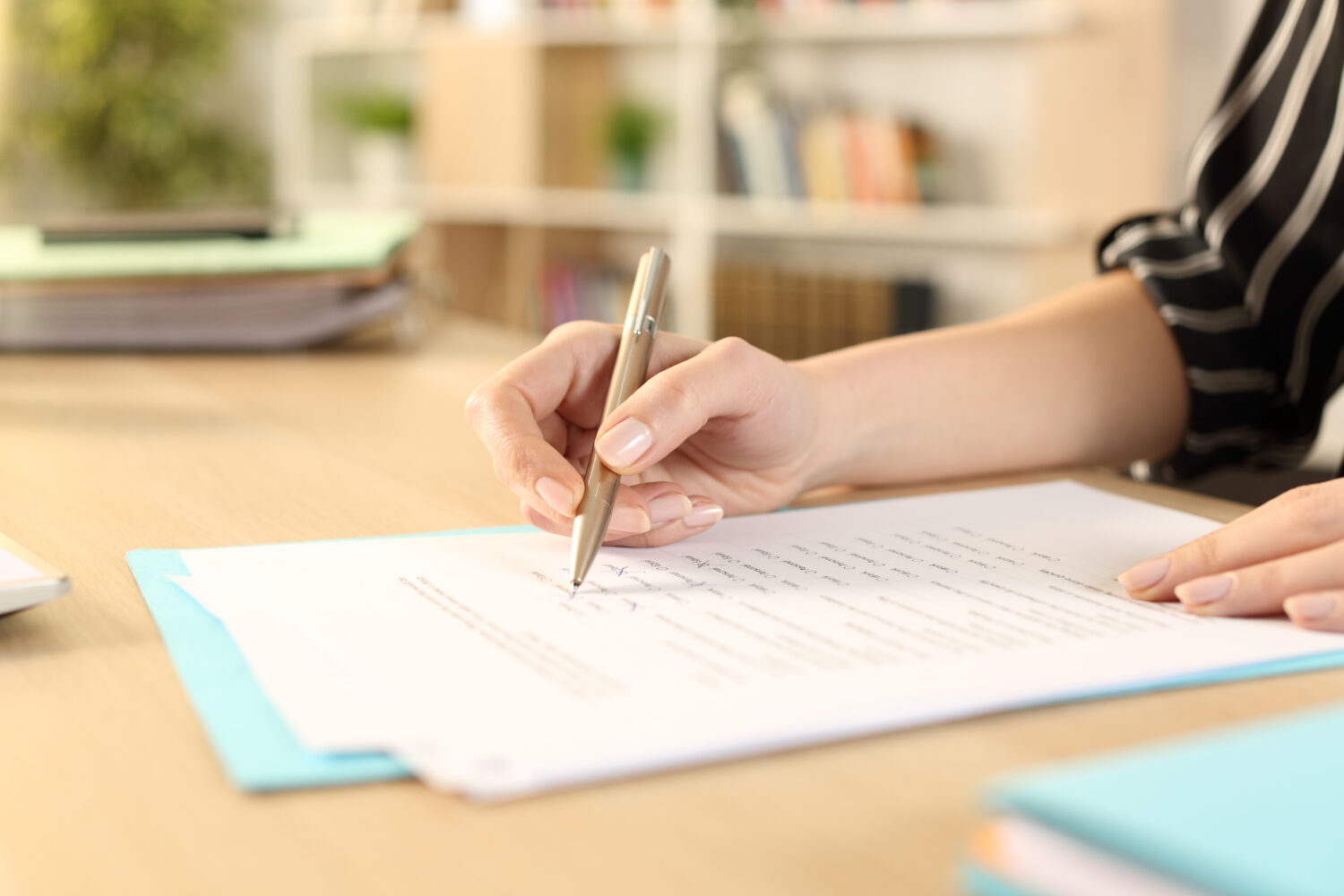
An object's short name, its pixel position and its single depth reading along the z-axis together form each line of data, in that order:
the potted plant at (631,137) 3.41
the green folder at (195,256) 1.20
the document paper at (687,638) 0.38
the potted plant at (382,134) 3.95
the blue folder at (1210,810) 0.24
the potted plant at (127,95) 4.16
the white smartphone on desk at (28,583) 0.48
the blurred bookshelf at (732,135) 2.64
